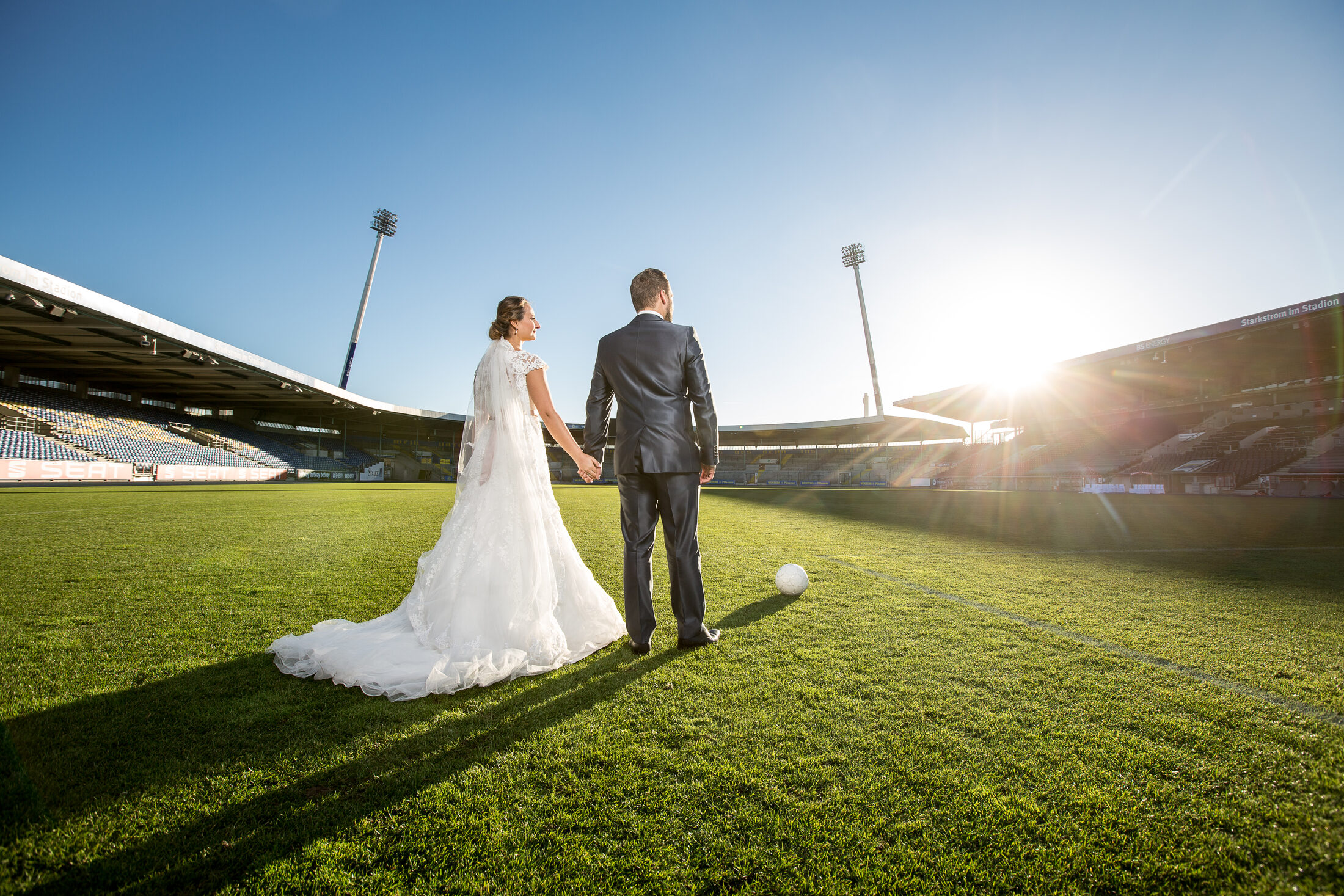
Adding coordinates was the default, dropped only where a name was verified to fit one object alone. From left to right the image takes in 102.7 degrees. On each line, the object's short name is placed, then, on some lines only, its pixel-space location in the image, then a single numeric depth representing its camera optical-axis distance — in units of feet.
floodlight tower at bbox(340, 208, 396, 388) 141.79
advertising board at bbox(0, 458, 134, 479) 65.82
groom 9.19
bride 8.00
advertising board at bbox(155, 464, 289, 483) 82.69
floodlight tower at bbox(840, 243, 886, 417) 143.02
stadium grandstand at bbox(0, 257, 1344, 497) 64.03
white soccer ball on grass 12.71
